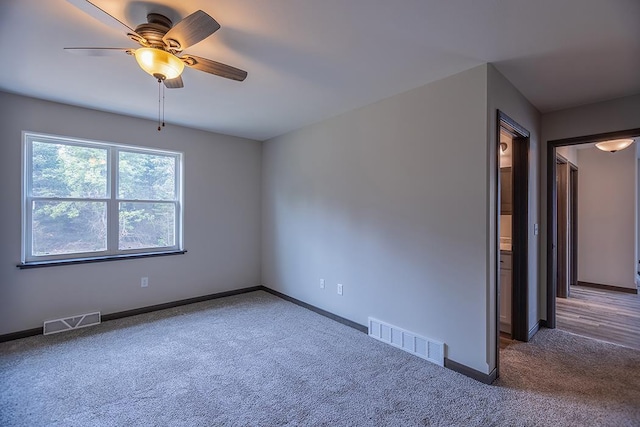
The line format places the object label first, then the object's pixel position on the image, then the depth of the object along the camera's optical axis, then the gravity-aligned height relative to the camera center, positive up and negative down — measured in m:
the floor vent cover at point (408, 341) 2.60 -1.18
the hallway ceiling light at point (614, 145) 3.97 +0.93
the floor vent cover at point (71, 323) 3.20 -1.20
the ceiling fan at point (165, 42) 1.60 +1.01
